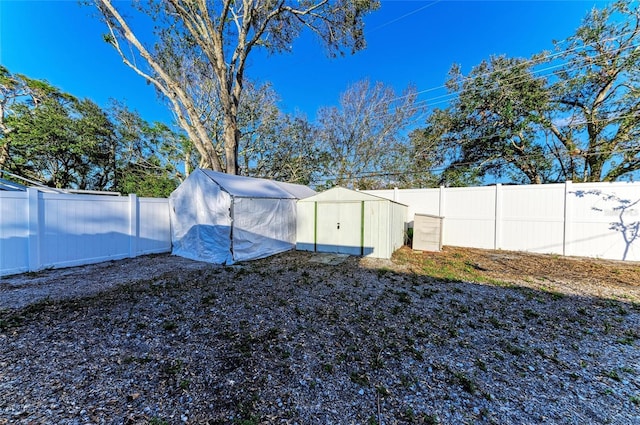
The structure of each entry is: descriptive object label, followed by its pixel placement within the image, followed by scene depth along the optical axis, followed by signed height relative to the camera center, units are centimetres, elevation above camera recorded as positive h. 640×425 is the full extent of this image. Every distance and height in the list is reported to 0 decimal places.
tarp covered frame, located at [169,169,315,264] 651 -42
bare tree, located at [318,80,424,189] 1540 +518
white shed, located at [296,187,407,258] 714 -56
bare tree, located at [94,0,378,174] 930 +738
